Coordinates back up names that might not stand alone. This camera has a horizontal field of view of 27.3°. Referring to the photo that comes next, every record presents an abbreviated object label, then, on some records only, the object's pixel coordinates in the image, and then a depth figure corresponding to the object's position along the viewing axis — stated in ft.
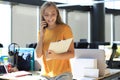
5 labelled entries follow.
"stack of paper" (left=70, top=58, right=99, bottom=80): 9.64
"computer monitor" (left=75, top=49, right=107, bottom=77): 9.84
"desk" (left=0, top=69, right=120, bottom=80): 8.83
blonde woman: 7.50
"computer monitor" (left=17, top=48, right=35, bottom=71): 11.44
